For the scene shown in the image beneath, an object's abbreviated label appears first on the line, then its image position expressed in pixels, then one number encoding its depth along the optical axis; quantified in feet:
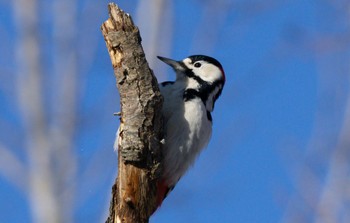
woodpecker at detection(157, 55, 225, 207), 28.96
